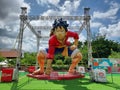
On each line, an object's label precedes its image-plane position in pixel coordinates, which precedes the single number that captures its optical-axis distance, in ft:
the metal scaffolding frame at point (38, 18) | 22.92
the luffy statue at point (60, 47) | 19.37
